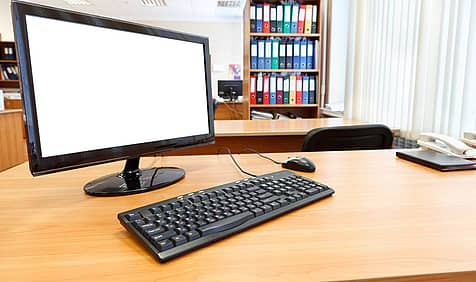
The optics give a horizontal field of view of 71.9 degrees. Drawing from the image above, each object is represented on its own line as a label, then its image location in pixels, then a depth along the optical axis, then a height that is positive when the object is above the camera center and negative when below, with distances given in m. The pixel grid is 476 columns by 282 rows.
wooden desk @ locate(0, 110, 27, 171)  3.44 -0.51
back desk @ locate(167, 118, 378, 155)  2.04 -0.32
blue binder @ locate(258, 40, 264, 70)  3.15 +0.34
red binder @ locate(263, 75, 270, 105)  3.21 +0.00
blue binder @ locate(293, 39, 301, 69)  3.16 +0.34
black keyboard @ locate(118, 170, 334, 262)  0.49 -0.22
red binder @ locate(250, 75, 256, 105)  3.22 +0.00
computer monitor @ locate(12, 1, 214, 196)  0.62 +0.00
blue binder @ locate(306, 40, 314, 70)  3.17 +0.33
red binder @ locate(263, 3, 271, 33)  3.11 +0.68
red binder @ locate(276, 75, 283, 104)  3.20 +0.00
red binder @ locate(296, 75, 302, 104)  3.23 +0.00
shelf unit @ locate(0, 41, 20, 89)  5.71 +0.52
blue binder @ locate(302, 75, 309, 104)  3.23 +0.00
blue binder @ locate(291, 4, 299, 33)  3.13 +0.68
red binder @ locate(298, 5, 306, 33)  3.13 +0.67
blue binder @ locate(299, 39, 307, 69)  3.16 +0.33
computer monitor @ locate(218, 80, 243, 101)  4.53 +0.03
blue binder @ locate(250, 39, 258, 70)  3.15 +0.34
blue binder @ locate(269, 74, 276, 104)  3.20 +0.00
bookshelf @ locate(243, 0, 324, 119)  3.16 +0.22
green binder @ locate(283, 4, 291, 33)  3.11 +0.67
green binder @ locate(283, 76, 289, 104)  3.21 -0.01
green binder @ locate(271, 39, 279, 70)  3.16 +0.33
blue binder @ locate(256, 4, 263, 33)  3.11 +0.68
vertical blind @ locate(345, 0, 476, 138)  1.59 +0.13
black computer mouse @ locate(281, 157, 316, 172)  0.94 -0.22
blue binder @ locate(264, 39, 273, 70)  3.16 +0.34
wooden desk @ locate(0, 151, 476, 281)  0.43 -0.23
